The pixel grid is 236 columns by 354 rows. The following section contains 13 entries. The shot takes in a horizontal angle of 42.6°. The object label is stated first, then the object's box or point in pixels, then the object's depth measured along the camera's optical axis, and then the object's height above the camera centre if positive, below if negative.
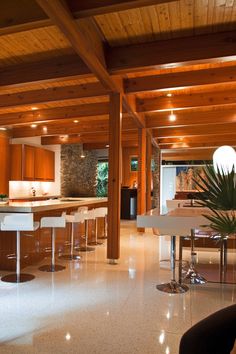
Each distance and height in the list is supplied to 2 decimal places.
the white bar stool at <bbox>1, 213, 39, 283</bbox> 3.87 -0.55
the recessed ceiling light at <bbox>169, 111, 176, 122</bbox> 7.66 +1.63
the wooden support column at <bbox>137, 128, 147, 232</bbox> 7.73 +0.34
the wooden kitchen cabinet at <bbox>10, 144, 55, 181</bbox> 8.92 +0.54
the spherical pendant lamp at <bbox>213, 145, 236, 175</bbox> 5.12 +0.44
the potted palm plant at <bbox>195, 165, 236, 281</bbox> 1.96 -0.09
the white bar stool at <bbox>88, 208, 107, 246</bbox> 5.90 -0.64
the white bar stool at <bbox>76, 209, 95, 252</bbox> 5.35 -0.77
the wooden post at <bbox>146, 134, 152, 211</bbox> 9.21 +0.25
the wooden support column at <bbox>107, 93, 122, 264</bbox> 4.93 -0.07
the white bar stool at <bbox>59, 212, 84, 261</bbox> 5.00 -0.65
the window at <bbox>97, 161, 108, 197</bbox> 13.78 +0.09
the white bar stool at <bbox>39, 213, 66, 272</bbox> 4.34 -0.62
